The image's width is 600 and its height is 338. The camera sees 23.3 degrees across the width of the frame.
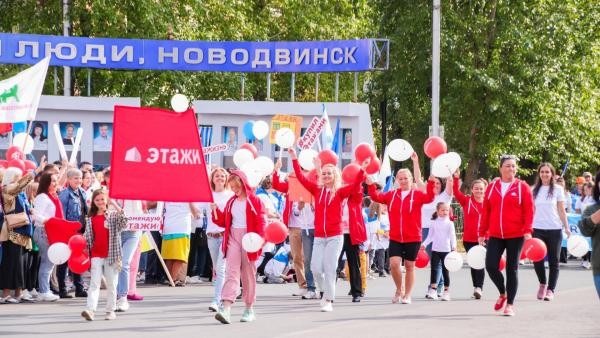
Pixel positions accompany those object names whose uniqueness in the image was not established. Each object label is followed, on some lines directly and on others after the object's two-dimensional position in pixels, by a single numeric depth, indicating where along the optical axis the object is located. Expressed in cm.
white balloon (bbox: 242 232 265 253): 1534
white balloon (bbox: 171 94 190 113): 1588
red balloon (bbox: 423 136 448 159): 1748
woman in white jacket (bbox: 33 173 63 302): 1798
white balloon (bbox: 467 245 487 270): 1755
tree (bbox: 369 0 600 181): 4059
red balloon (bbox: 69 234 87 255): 1609
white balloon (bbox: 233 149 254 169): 1717
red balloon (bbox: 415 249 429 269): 1897
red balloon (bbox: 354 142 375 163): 1841
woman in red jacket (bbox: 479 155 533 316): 1664
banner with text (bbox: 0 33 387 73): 3256
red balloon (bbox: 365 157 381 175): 1836
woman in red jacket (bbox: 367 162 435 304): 1825
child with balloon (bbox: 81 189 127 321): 1602
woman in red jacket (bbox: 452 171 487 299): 1967
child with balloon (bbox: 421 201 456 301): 1966
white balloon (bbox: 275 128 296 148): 1761
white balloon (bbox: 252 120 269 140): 1972
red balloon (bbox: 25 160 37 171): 2028
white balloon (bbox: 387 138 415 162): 1818
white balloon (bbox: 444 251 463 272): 1875
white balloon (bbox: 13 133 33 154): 2141
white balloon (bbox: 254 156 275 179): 1606
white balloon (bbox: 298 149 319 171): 1894
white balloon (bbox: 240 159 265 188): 1590
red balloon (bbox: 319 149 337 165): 1828
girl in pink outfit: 1558
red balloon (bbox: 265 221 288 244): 1570
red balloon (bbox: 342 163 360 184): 1759
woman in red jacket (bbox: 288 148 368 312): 1728
